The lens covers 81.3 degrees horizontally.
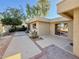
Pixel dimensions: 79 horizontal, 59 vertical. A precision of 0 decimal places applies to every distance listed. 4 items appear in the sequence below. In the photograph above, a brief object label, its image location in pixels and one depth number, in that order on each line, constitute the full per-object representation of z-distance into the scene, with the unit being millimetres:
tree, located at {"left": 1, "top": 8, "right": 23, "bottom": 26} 14289
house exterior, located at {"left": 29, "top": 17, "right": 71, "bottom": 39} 8801
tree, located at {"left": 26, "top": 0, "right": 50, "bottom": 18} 16313
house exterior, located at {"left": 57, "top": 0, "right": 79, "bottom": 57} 2965
